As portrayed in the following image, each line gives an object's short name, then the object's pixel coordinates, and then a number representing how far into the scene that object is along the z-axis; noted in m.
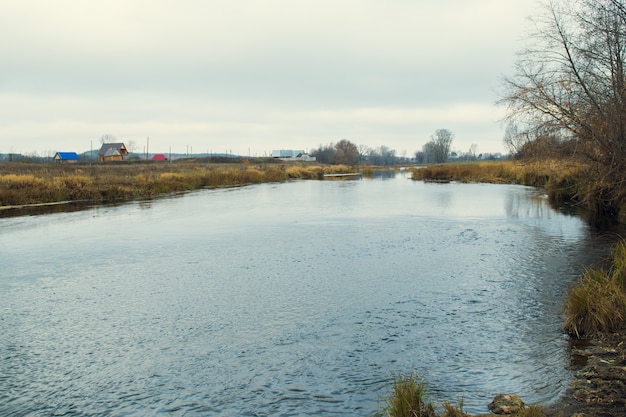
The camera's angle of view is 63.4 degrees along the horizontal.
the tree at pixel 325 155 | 150.75
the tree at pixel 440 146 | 150.50
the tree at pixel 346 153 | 142.46
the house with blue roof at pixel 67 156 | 92.61
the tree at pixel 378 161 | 188.62
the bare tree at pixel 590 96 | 13.27
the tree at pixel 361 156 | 178.79
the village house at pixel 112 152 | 94.88
